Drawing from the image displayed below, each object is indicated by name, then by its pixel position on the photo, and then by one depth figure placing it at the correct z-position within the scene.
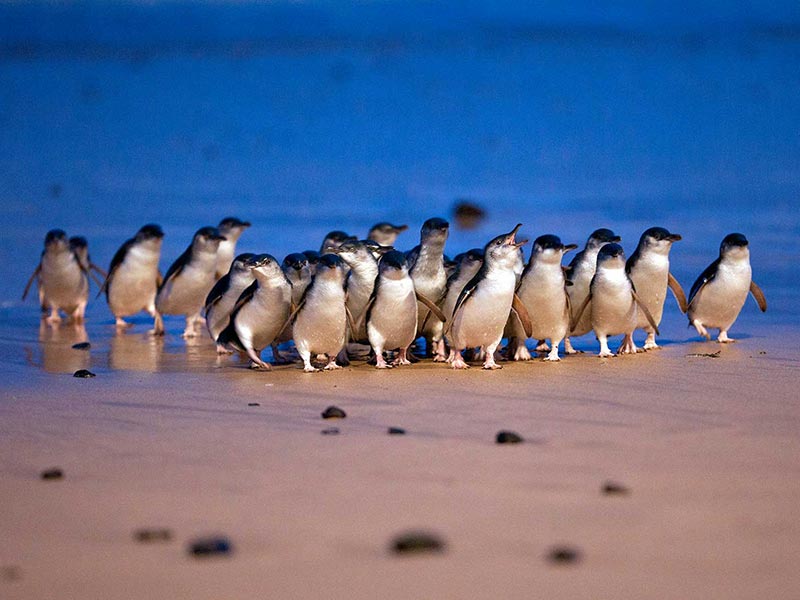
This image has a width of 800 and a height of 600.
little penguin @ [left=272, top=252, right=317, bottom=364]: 13.76
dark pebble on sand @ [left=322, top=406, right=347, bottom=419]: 9.20
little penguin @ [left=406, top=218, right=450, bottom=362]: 13.83
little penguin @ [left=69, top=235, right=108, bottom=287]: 22.52
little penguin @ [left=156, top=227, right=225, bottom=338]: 17.70
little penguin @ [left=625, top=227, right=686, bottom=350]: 14.82
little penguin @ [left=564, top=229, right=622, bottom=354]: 14.54
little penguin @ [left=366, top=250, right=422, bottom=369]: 12.89
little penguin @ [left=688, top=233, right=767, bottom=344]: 15.27
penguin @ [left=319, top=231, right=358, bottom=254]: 15.02
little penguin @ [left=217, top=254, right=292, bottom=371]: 13.20
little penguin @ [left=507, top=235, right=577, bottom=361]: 13.66
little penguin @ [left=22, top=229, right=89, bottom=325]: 21.28
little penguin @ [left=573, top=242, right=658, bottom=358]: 13.89
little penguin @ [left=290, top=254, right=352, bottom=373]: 12.67
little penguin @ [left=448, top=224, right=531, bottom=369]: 12.87
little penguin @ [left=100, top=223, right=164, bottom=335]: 19.53
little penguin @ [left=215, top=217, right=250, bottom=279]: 19.74
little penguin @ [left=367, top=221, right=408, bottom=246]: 17.19
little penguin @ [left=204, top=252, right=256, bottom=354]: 14.52
